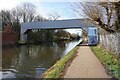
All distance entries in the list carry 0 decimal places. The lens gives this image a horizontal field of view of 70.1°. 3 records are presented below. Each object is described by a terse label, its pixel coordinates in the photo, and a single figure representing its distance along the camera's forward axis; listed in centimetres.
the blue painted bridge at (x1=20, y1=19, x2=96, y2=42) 1600
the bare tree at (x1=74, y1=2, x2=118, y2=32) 599
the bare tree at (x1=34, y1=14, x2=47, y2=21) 2412
